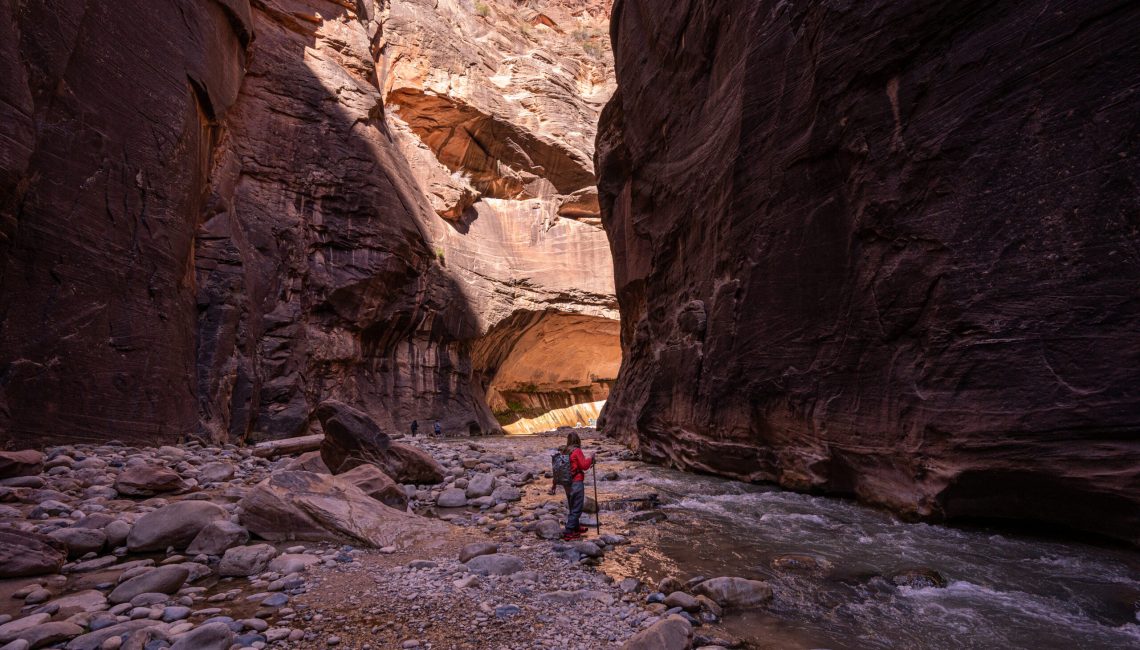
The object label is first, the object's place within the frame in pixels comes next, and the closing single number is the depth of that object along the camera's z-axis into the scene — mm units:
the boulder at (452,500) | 7879
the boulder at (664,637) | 3182
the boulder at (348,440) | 8812
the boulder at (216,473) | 7726
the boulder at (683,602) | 3879
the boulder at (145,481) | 6320
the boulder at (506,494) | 8257
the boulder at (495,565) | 4676
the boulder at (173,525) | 4781
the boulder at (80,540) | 4546
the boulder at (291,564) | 4561
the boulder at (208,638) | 3002
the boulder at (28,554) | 3961
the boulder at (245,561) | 4457
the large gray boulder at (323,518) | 5387
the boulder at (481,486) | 8453
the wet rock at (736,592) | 4004
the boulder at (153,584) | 3738
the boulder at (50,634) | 2979
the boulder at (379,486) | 6965
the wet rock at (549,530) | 6027
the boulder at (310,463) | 8728
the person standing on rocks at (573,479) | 6012
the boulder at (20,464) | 6043
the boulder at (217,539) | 4816
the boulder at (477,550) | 4983
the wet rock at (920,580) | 4383
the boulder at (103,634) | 2989
